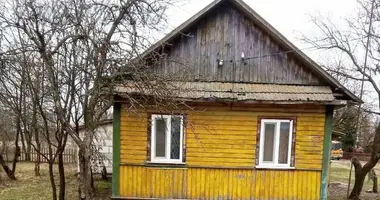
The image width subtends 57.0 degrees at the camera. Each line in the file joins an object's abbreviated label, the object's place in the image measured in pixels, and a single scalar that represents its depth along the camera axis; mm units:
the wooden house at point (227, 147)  9000
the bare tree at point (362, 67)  12195
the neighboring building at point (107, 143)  15364
